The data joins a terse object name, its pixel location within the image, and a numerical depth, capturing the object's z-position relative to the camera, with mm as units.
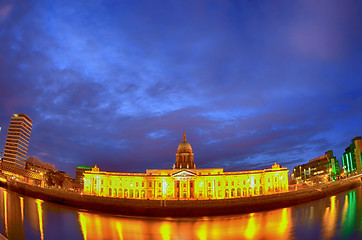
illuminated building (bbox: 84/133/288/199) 101500
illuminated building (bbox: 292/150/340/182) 141125
